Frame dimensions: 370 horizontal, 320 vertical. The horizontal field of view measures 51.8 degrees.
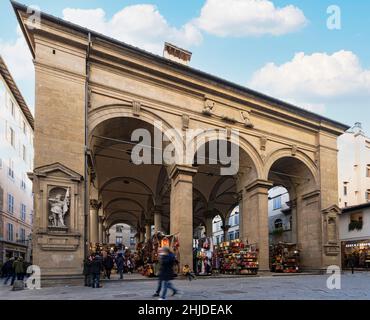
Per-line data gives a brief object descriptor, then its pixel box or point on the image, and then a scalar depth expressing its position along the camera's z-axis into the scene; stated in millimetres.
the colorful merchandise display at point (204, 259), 18641
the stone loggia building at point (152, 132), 14109
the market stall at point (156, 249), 16891
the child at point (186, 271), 16169
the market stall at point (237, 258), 18766
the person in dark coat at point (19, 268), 15352
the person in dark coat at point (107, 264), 15672
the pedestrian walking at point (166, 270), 9133
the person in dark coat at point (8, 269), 16691
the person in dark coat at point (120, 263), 15875
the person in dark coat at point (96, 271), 12680
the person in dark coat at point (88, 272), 12820
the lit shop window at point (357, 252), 29656
